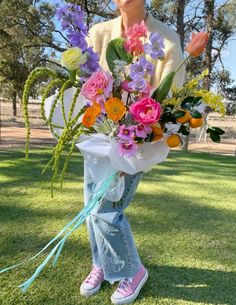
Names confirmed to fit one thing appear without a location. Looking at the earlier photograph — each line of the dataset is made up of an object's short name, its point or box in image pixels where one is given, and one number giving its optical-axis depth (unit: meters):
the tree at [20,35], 11.55
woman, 1.58
